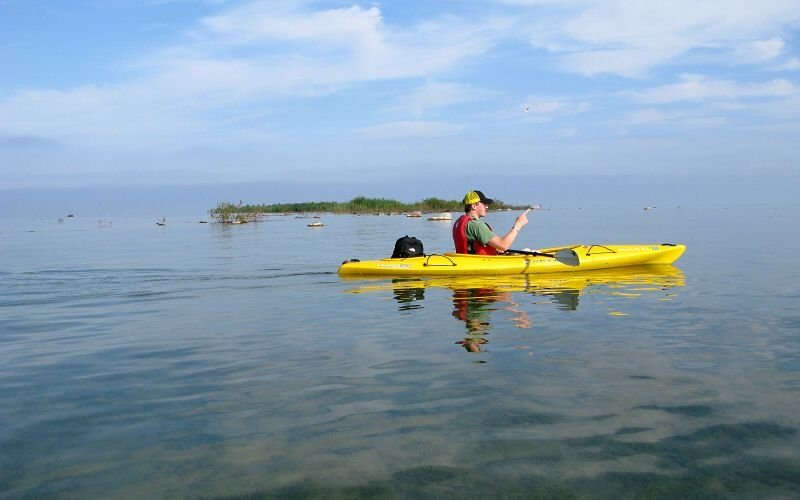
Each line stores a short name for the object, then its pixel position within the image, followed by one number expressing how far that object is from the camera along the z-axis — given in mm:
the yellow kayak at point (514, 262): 13148
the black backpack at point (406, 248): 13875
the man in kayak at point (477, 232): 12672
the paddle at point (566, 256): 13805
